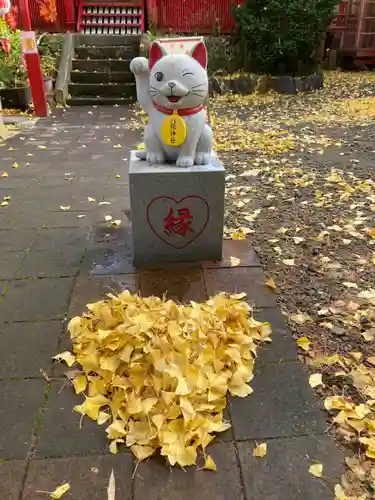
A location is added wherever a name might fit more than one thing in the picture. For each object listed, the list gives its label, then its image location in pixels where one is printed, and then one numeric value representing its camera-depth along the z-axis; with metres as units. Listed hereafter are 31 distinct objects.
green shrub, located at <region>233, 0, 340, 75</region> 11.25
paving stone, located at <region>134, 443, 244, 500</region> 1.91
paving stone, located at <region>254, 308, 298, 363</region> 2.66
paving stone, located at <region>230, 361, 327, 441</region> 2.20
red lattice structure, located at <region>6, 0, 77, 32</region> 13.12
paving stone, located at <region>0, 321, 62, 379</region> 2.57
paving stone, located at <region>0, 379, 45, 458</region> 2.11
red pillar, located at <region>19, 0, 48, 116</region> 9.59
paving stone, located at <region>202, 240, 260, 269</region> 3.61
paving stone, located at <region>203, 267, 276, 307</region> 3.20
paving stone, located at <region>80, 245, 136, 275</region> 3.56
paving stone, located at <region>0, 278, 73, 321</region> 3.03
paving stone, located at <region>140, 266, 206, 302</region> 3.21
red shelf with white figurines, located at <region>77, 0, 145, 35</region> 13.07
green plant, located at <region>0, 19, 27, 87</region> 10.31
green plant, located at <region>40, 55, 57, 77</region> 11.71
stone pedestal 3.33
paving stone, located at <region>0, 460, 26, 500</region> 1.91
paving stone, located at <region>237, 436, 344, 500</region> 1.92
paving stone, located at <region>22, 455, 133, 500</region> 1.91
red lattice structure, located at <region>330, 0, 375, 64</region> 14.08
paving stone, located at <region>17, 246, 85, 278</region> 3.54
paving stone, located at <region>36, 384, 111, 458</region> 2.09
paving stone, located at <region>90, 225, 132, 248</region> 4.04
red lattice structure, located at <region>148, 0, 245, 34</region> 13.15
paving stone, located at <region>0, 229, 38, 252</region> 4.01
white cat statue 3.10
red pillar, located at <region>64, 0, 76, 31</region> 13.12
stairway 11.70
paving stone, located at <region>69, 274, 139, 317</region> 3.14
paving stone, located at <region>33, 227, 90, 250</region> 4.02
